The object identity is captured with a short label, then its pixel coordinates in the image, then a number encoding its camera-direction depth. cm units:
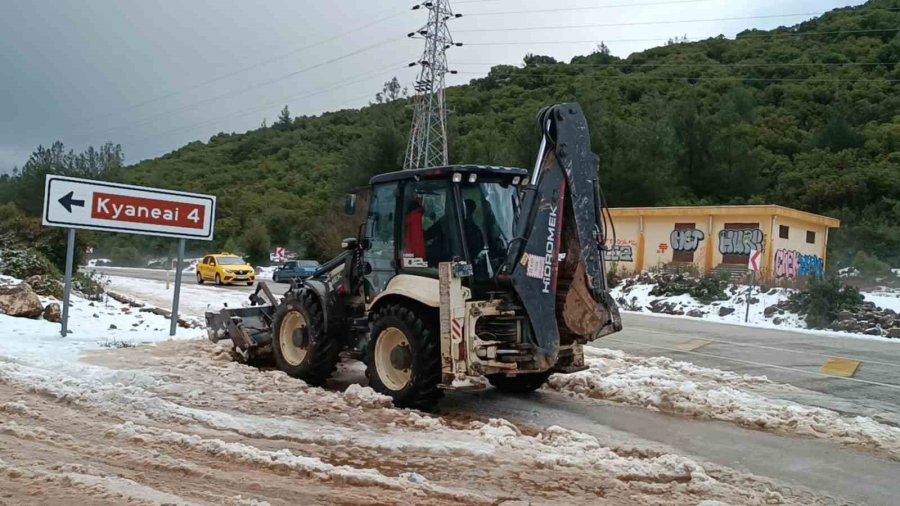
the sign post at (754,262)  2384
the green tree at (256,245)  5655
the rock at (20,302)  1270
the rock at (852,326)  2094
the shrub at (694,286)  2733
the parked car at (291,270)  3808
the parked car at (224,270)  3553
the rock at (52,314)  1324
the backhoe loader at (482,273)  763
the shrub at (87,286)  1764
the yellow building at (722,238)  3350
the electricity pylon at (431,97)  4194
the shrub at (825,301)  2227
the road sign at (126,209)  1145
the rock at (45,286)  1585
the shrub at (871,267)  3006
